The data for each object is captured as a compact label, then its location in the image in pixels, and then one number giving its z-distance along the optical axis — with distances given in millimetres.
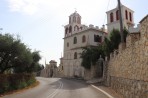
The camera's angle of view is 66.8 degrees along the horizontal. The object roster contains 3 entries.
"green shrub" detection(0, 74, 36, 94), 10455
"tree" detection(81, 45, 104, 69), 25674
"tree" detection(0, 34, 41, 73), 11913
